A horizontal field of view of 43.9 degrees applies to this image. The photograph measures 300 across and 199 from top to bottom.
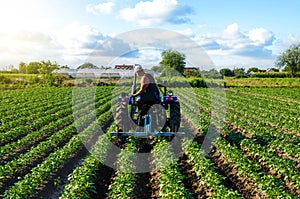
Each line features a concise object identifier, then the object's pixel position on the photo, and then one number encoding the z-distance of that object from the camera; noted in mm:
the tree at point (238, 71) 91638
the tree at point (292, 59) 71438
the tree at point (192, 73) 57725
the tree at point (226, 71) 79862
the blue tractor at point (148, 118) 10289
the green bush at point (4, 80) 55516
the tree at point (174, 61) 43075
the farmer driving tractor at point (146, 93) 9586
